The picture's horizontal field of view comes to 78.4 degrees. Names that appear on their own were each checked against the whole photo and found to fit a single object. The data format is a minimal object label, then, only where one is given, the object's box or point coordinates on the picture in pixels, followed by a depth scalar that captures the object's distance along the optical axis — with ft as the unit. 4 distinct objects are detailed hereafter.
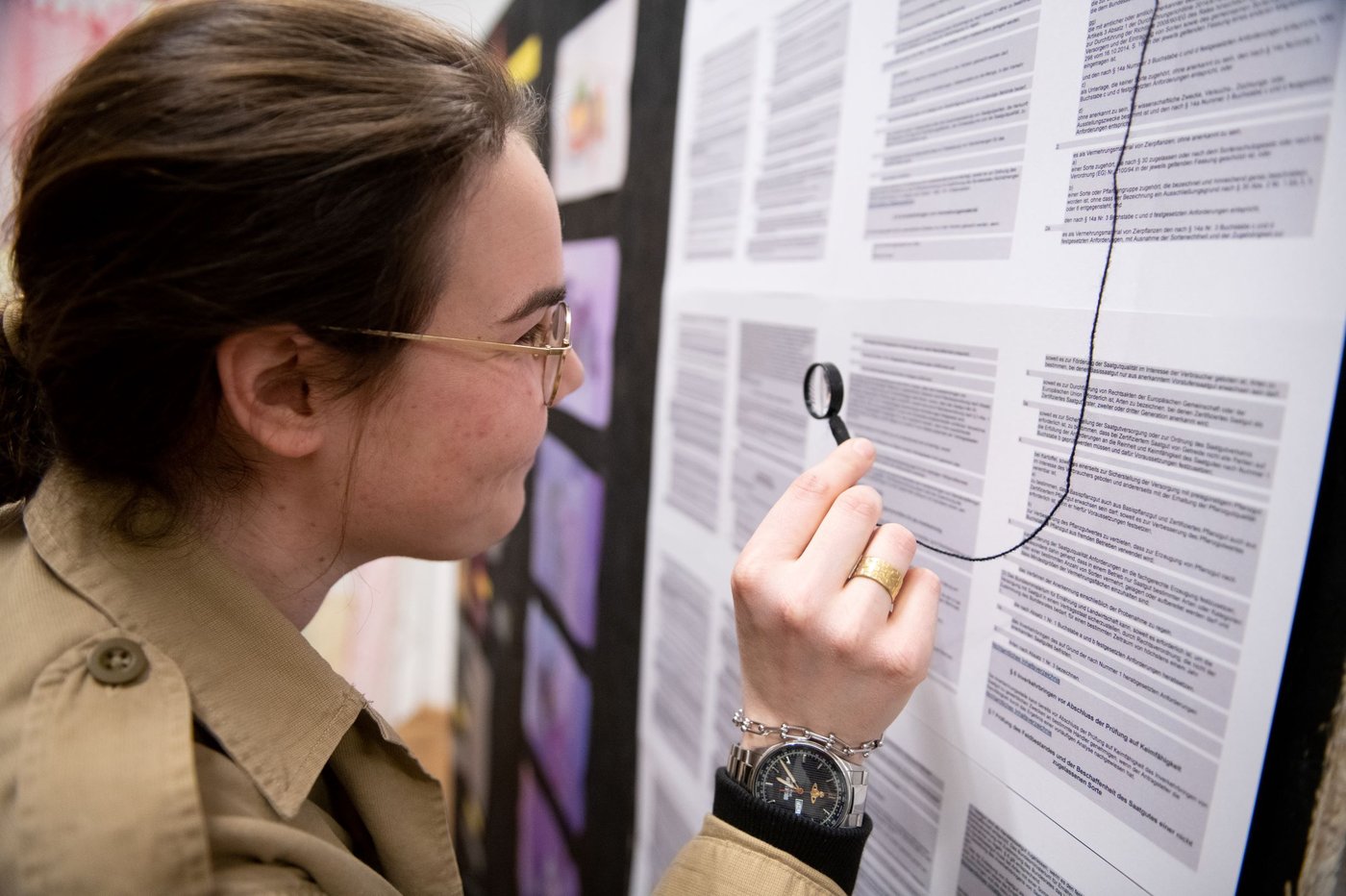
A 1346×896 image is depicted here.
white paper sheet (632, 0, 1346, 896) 1.69
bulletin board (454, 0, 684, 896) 4.75
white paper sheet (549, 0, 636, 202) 4.93
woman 1.98
